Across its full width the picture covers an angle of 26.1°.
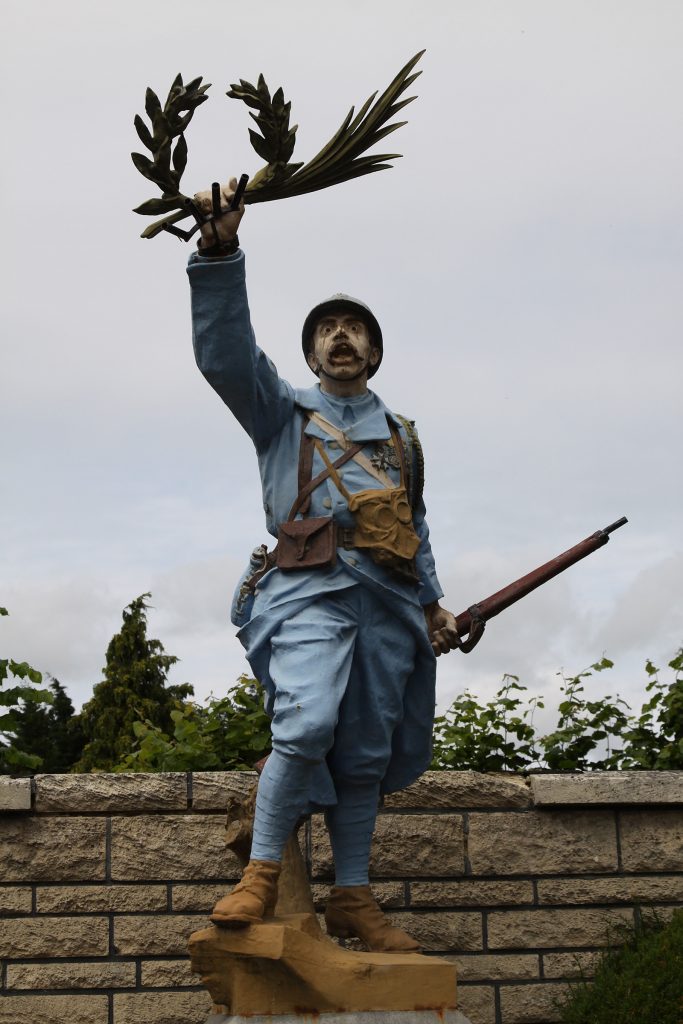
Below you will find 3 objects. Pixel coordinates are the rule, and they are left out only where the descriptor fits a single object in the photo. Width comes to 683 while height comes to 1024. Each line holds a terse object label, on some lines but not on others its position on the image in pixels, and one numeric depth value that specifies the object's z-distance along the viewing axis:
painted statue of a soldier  4.97
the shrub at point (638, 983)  5.90
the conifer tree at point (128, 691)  13.92
